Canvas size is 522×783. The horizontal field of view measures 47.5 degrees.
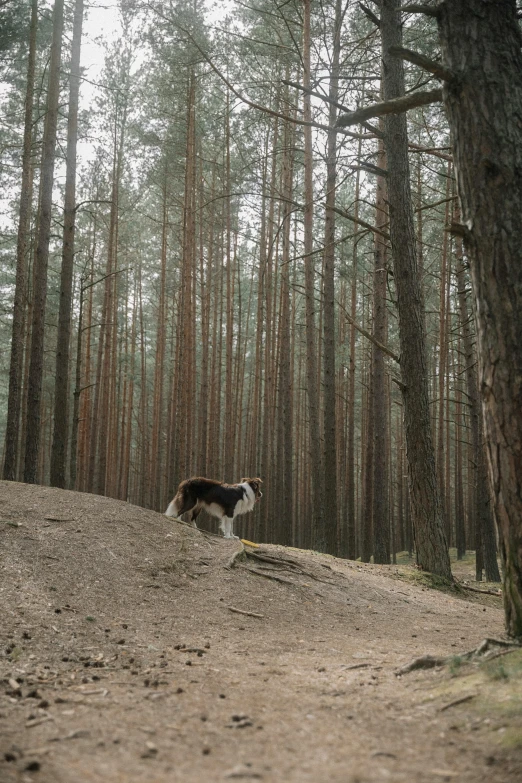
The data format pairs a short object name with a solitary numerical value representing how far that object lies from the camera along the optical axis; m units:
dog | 10.45
